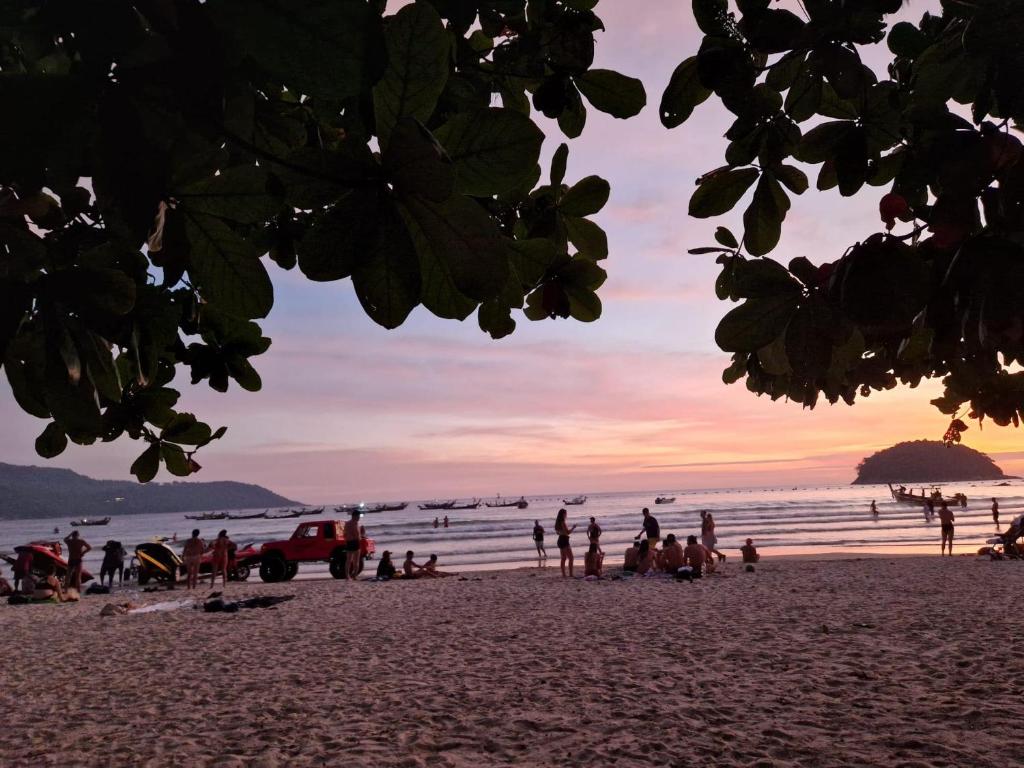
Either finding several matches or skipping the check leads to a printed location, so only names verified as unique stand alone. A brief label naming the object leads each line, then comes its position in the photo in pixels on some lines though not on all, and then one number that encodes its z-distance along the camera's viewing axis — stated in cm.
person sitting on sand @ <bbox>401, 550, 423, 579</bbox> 1764
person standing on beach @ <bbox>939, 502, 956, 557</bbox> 2112
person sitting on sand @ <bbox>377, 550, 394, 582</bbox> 1741
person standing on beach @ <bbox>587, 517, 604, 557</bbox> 1619
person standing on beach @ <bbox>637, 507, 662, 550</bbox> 1691
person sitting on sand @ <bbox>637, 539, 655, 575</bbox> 1536
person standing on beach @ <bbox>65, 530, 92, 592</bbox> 1577
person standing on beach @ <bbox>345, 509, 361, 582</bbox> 1705
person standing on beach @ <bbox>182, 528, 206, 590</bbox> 1684
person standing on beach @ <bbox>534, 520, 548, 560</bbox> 2170
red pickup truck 1917
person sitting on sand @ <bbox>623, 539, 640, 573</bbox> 1589
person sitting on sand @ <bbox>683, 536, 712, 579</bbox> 1485
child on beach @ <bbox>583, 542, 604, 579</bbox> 1541
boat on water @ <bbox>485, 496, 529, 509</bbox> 10155
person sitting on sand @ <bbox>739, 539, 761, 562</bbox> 1881
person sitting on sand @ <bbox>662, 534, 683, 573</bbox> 1517
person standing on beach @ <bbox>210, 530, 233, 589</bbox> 1731
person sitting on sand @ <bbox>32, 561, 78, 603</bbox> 1493
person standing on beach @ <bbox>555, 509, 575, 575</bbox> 1566
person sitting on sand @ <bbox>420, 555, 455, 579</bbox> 1806
